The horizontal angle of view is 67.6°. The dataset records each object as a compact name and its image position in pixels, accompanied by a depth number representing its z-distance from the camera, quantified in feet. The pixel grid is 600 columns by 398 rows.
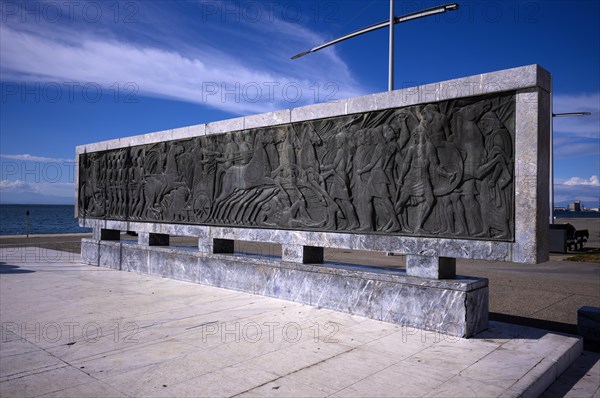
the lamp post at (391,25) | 36.00
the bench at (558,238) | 60.95
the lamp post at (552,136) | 65.88
